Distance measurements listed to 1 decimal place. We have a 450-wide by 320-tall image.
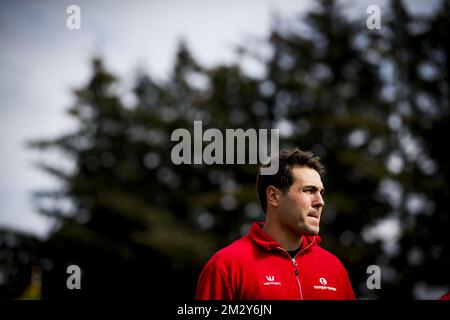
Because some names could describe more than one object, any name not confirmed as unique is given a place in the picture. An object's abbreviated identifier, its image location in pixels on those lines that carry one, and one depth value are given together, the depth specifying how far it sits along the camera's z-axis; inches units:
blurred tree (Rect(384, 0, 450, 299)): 687.7
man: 126.6
